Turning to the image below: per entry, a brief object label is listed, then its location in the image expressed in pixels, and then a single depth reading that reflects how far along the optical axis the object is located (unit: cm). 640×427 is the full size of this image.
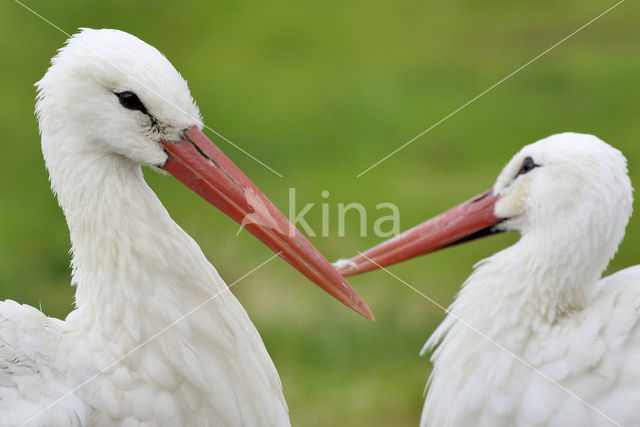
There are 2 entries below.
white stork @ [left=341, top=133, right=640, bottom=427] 532
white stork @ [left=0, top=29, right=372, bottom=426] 467
